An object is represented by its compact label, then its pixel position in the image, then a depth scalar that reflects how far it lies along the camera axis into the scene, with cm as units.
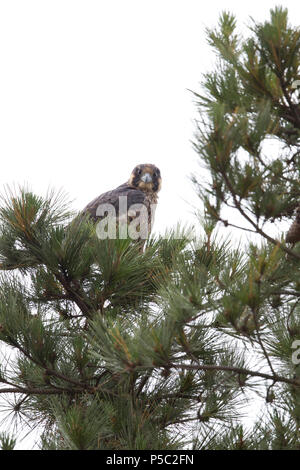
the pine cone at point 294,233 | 637
